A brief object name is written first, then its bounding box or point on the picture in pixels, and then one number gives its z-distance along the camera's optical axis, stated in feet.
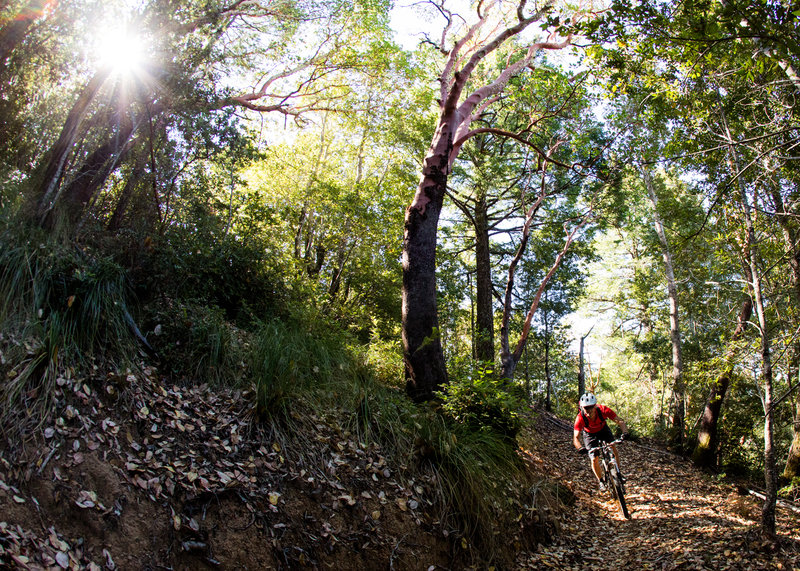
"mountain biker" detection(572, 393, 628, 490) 21.91
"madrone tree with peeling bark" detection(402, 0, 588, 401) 20.16
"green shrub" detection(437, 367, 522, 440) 17.71
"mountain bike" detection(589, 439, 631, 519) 19.98
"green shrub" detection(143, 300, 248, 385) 14.21
